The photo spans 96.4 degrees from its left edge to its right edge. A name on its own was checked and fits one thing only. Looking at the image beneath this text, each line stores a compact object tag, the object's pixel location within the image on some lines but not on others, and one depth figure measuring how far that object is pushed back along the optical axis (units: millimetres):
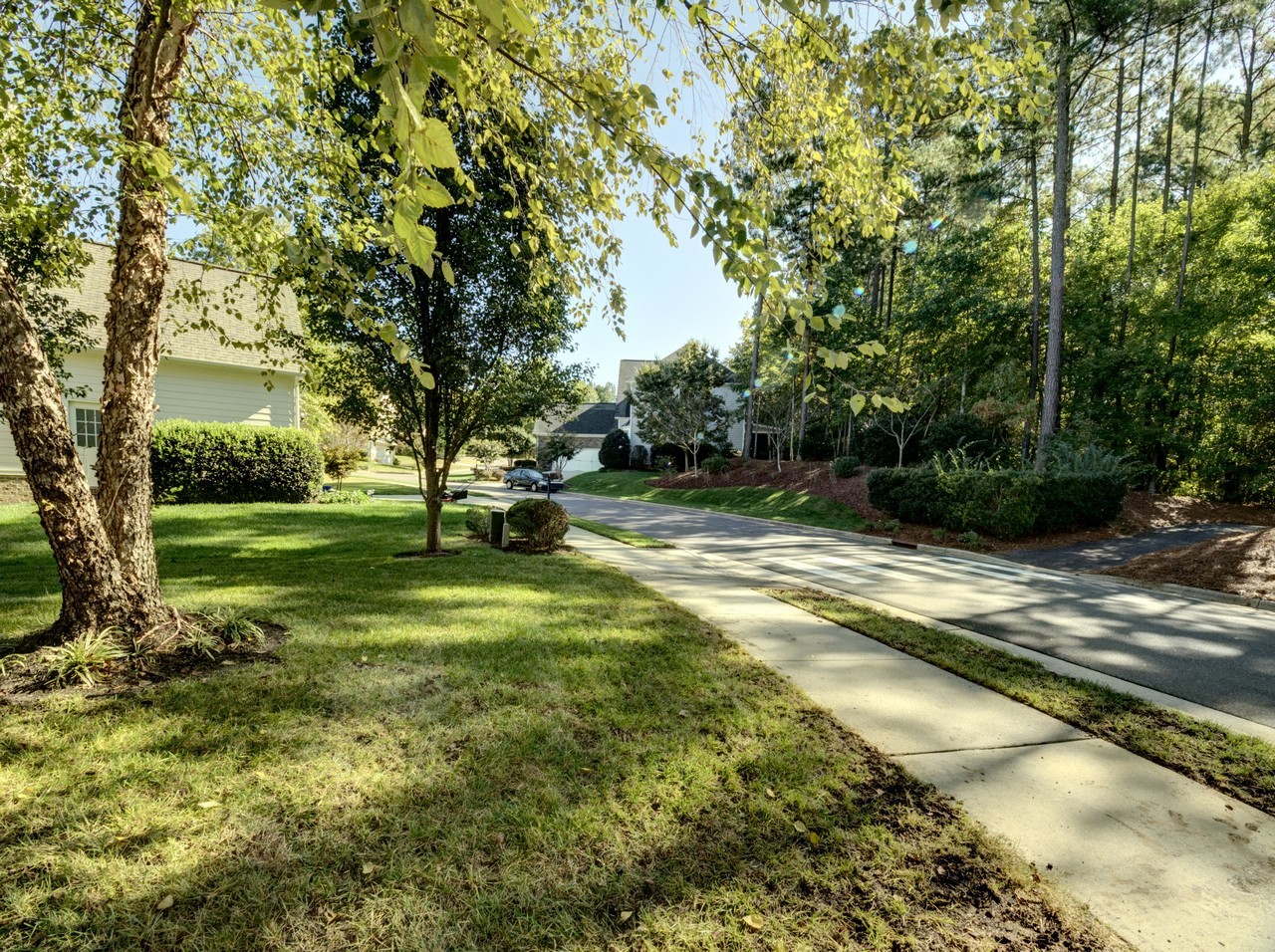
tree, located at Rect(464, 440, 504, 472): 41519
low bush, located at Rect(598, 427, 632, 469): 41250
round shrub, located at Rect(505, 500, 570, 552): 9656
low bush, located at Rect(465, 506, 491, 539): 10477
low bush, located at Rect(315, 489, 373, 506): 15420
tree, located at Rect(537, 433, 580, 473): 41375
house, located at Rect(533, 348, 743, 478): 44750
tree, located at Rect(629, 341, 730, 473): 31359
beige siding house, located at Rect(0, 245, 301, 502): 14070
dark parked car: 33550
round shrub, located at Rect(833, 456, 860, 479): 22734
